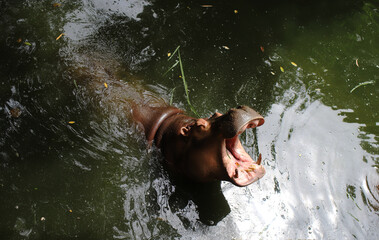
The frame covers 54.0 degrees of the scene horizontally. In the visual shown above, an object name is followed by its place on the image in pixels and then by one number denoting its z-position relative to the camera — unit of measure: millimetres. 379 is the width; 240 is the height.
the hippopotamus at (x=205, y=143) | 3088
